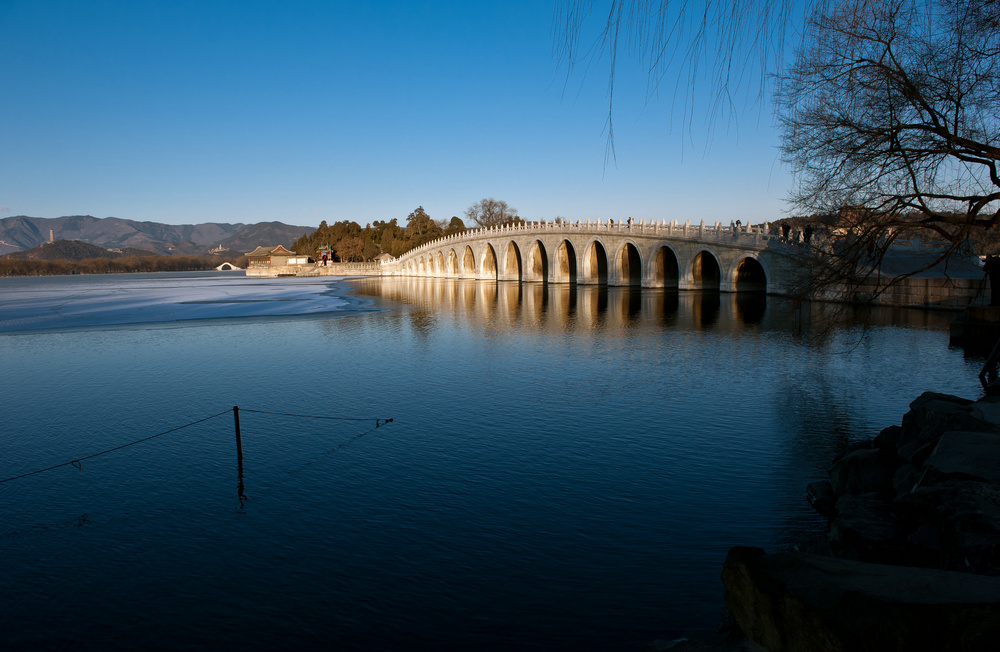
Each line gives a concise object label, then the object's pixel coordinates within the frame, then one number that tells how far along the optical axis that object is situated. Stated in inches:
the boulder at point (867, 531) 217.3
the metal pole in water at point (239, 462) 337.7
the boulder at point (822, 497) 288.4
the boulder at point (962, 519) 178.5
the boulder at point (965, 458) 226.7
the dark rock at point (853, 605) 106.7
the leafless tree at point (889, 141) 295.6
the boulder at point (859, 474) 280.2
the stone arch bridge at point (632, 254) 1320.1
